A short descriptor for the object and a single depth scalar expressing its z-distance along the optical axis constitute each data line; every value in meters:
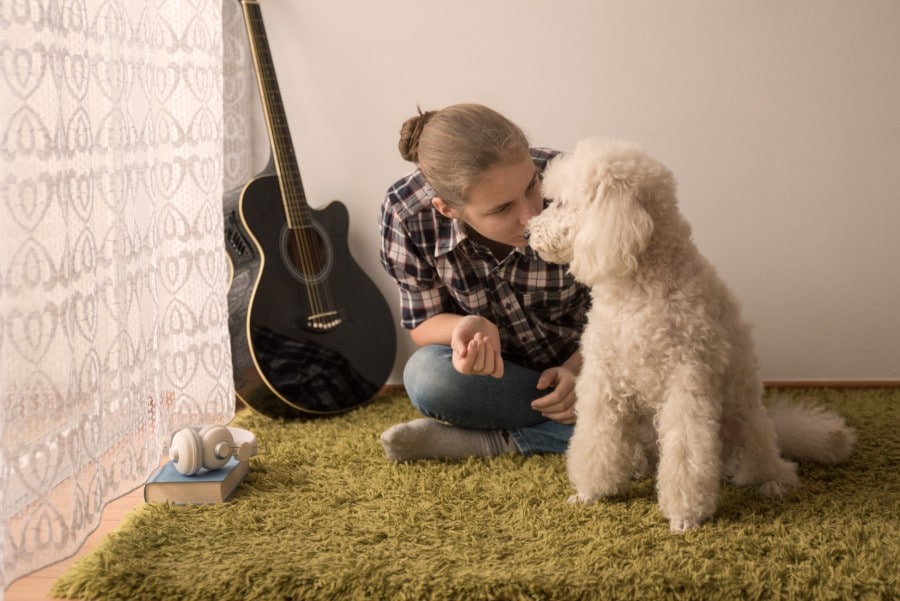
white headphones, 1.75
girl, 1.79
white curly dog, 1.48
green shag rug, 1.35
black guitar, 2.34
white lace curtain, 1.32
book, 1.74
